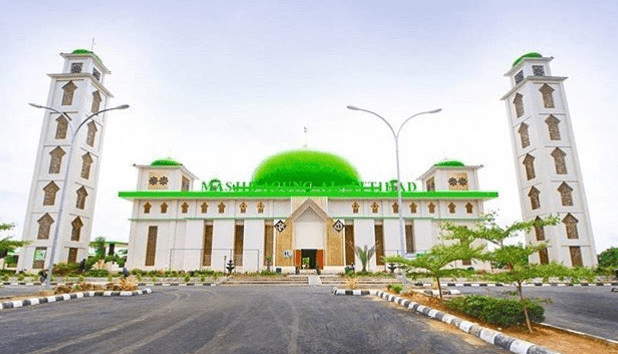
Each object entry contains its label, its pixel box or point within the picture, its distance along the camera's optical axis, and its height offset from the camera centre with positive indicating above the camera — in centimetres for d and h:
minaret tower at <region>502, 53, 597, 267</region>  3097 +902
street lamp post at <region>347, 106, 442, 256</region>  1597 +601
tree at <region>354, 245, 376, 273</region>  2914 +67
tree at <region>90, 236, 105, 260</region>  4297 +204
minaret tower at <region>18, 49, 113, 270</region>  3066 +841
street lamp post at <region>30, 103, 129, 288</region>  1399 +177
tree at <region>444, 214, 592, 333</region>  639 +7
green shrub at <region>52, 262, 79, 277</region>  2786 -47
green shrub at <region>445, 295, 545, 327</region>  673 -95
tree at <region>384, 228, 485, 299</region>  870 +11
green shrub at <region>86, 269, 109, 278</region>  2720 -78
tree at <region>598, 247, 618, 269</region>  3202 +45
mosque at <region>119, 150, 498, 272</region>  3138 +342
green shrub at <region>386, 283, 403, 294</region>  1366 -99
